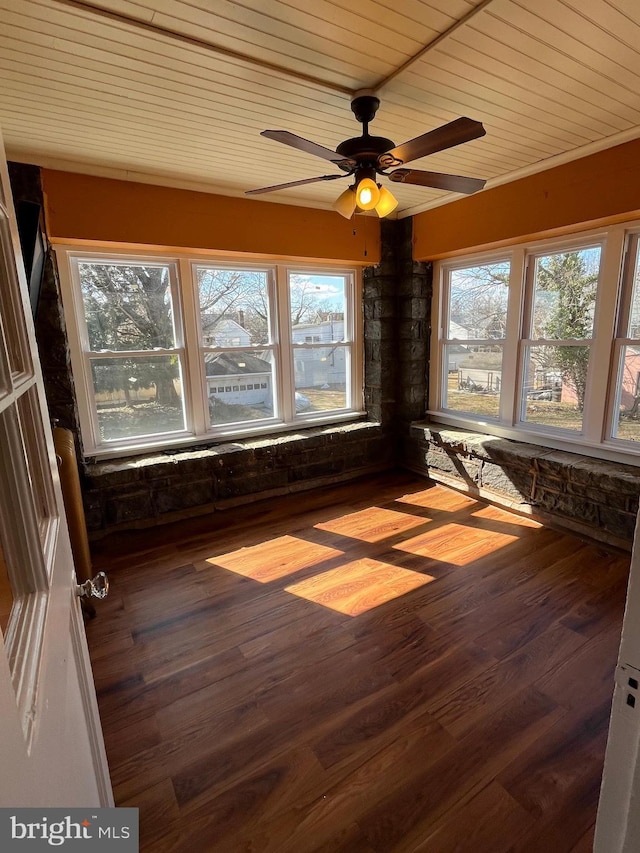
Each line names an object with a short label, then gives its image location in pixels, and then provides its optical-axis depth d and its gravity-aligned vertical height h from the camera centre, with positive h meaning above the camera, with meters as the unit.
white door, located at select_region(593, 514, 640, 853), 0.69 -0.75
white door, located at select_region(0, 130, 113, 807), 0.54 -0.45
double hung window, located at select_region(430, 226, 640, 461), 2.91 -0.15
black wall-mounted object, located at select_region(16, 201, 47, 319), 1.95 +0.51
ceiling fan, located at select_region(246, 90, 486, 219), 1.71 +0.78
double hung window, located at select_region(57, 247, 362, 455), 3.16 -0.10
